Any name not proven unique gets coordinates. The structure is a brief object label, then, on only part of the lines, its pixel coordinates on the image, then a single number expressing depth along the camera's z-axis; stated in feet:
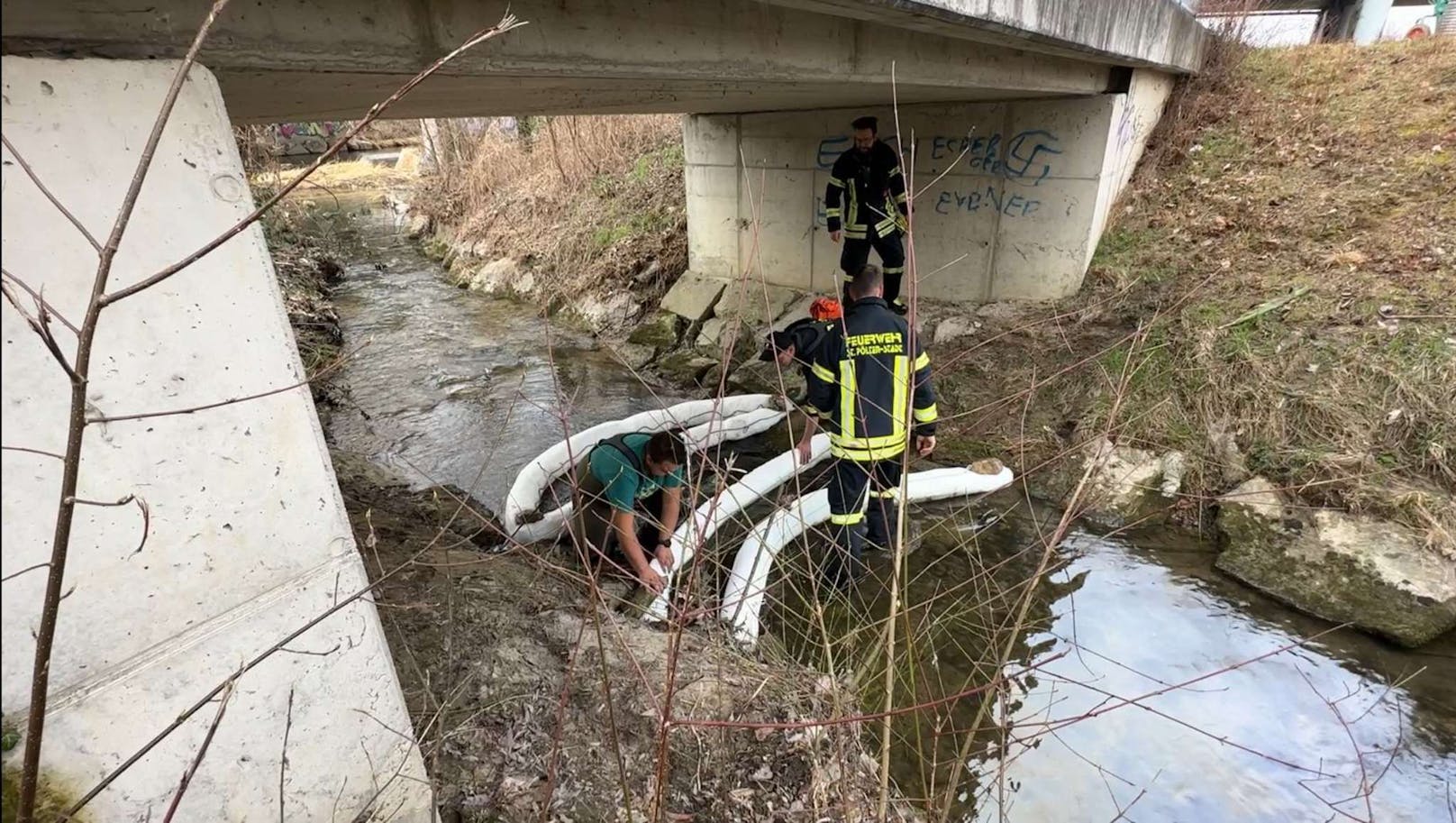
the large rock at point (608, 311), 30.14
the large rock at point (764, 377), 22.49
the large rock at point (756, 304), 26.30
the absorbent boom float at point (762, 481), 14.70
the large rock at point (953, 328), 20.93
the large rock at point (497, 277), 36.45
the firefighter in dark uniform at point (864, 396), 12.03
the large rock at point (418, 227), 51.45
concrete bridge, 3.84
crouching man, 10.61
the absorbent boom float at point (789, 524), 10.65
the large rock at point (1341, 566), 11.91
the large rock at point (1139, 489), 15.30
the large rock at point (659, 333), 27.84
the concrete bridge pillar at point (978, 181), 19.49
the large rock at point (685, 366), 24.58
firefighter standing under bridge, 19.92
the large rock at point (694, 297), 28.07
